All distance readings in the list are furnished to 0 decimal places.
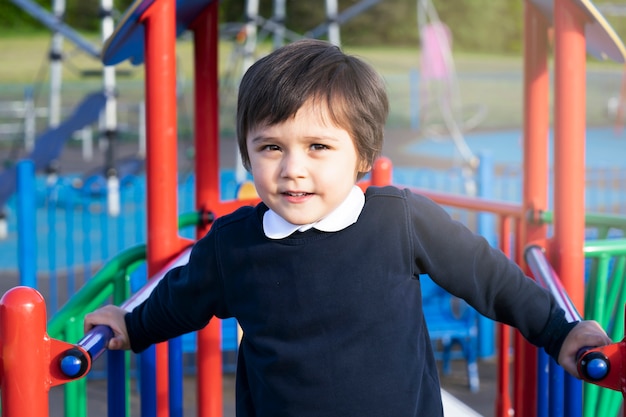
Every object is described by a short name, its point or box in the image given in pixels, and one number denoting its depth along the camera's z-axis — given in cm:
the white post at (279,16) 966
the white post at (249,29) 880
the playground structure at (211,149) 223
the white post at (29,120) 1192
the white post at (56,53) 966
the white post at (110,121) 842
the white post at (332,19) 932
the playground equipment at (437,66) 1218
